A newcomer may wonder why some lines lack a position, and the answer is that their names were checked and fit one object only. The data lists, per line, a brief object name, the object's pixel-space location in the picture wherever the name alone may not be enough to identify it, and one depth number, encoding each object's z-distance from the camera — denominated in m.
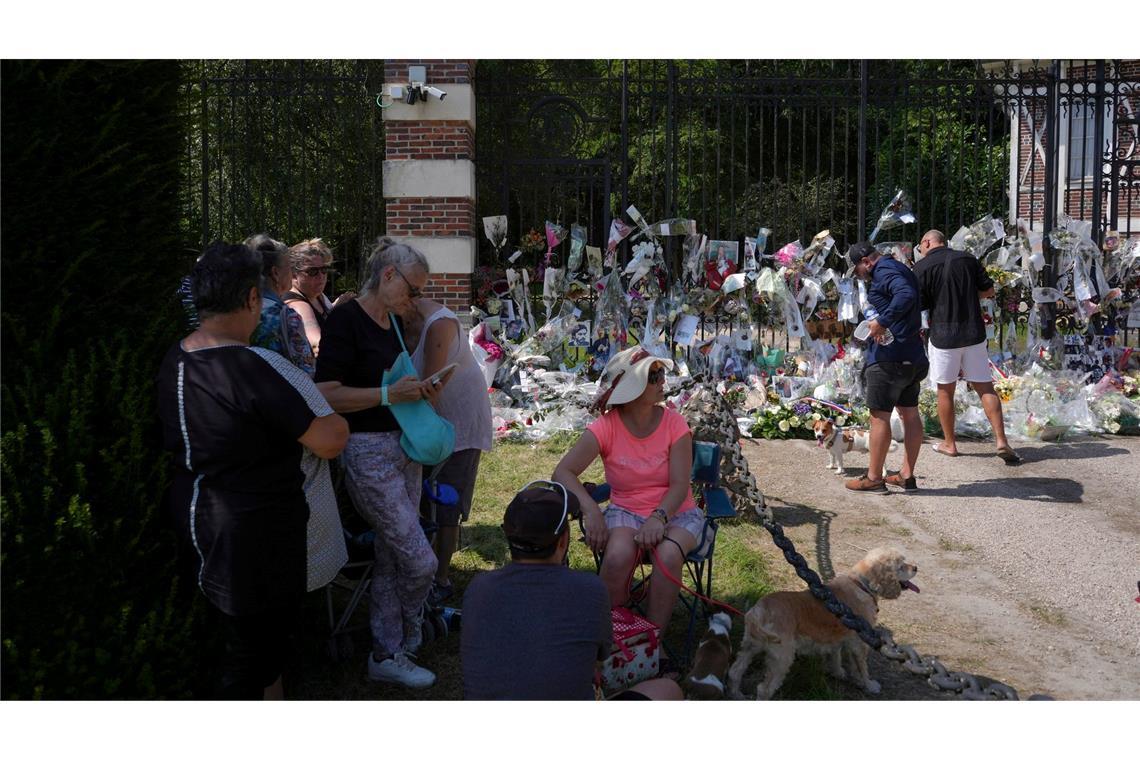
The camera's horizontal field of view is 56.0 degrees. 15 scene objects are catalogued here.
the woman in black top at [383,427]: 4.06
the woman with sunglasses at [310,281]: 4.74
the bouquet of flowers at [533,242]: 11.16
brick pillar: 10.29
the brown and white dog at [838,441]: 7.95
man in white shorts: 8.30
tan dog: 4.00
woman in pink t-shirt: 4.29
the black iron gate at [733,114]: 10.97
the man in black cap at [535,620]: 3.01
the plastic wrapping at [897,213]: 11.09
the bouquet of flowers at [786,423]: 9.36
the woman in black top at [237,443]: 3.15
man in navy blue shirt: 7.21
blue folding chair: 4.38
